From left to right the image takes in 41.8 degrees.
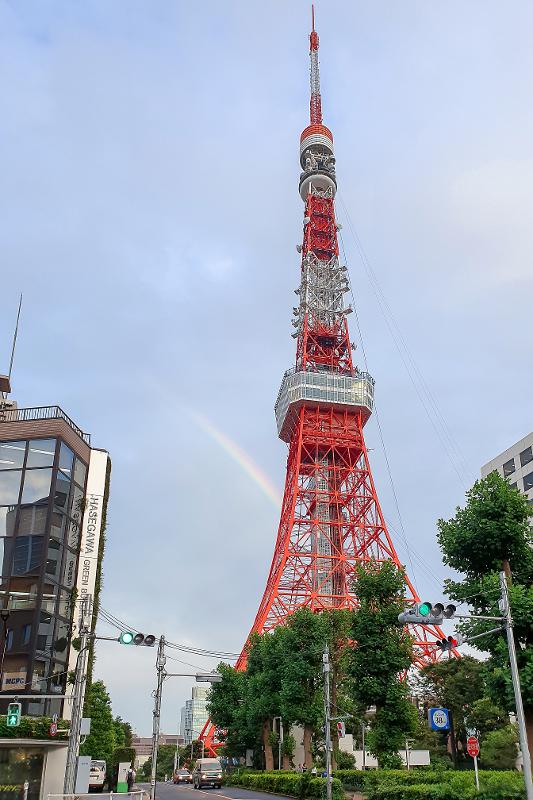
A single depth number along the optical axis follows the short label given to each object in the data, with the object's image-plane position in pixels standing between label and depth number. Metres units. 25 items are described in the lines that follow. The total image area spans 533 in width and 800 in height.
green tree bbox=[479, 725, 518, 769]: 38.91
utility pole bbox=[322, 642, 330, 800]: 28.37
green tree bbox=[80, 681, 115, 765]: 50.44
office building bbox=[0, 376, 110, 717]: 33.03
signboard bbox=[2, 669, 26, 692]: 32.16
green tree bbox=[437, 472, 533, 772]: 21.73
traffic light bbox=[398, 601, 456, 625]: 17.60
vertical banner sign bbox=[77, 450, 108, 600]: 37.09
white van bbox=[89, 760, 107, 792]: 39.91
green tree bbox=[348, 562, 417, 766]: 28.19
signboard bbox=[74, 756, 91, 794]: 22.14
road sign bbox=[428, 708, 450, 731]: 24.55
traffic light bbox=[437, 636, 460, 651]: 19.08
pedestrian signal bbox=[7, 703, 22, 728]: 24.94
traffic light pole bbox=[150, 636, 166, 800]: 30.44
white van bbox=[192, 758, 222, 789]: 47.72
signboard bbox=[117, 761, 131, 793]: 33.92
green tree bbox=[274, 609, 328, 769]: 37.44
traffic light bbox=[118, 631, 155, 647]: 22.09
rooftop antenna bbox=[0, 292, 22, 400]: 46.03
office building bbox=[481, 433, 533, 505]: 71.88
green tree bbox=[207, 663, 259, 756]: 50.66
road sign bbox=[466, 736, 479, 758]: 23.44
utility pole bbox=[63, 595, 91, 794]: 22.11
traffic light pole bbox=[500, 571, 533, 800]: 16.25
